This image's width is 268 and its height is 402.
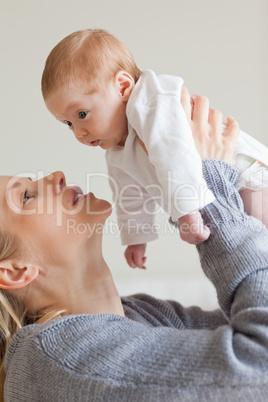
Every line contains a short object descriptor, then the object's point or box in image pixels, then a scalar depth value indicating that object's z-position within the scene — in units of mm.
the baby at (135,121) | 1282
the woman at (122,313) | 1182
